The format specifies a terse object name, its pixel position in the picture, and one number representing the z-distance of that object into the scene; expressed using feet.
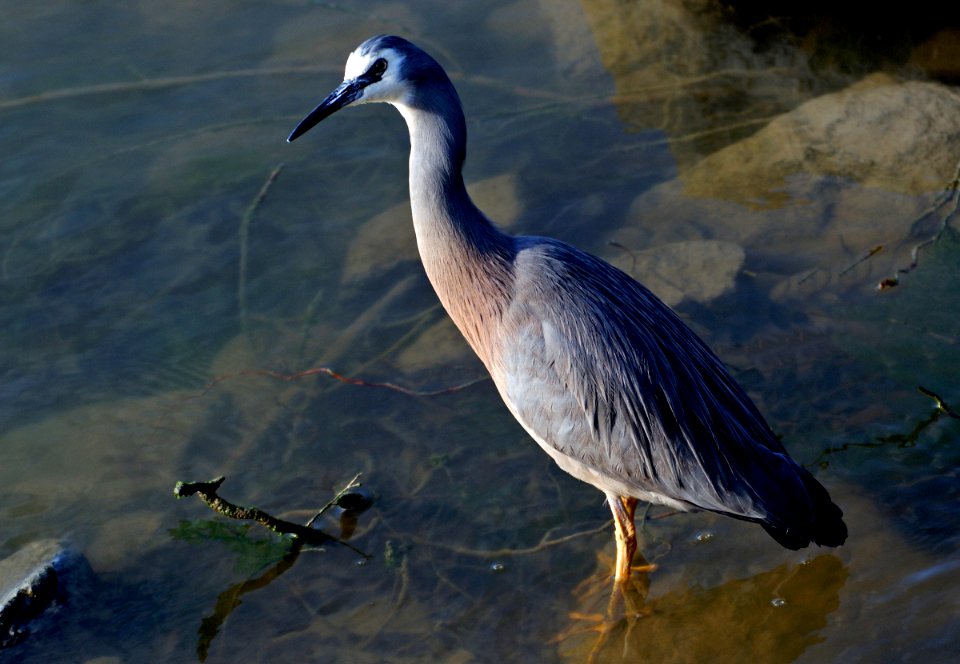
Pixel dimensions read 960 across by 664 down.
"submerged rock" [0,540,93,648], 29.89
